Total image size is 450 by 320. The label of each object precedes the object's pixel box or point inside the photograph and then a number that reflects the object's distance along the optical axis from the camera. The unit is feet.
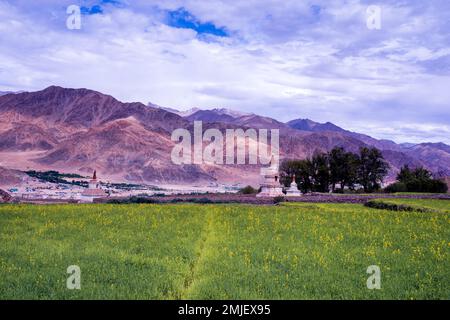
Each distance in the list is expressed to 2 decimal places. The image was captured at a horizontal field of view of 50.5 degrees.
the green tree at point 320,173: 240.12
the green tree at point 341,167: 240.32
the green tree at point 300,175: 239.50
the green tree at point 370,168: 253.03
